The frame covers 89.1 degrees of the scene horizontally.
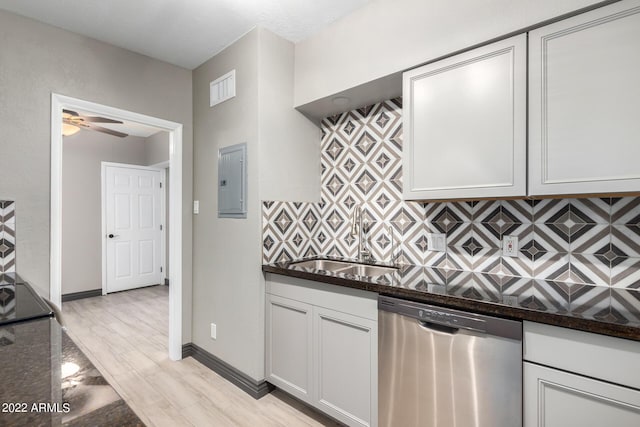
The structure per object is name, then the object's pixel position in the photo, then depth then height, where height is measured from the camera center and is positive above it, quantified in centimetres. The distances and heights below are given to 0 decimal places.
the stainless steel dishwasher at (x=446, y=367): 129 -68
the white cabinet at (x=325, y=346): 176 -81
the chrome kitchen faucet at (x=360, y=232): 243 -15
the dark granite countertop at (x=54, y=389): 53 -34
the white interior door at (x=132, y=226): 525 -23
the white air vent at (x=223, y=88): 259 +103
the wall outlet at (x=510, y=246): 182 -18
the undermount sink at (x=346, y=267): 226 -40
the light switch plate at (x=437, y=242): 208 -19
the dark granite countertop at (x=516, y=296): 113 -36
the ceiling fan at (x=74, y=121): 337 +98
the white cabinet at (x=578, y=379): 107 -58
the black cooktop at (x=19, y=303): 115 -39
